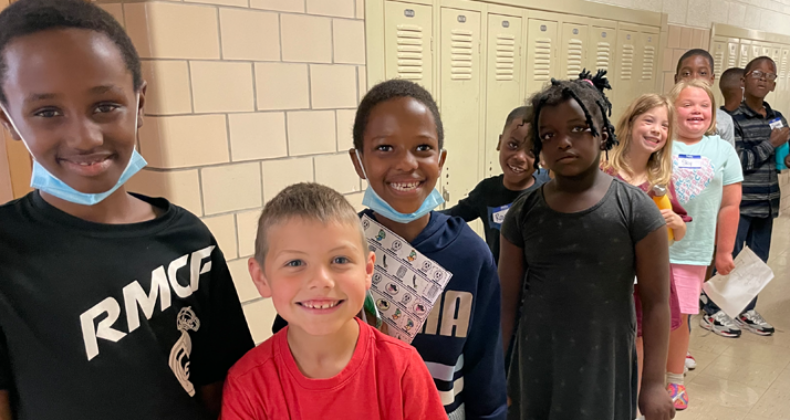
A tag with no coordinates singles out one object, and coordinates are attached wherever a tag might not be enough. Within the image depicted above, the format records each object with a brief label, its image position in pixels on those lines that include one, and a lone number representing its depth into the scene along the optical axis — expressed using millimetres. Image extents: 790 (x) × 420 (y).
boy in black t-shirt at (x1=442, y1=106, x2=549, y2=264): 2023
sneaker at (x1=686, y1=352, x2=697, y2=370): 2990
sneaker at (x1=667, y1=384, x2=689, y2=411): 2545
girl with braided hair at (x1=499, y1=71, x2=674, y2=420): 1510
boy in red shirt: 938
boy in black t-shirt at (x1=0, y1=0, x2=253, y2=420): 822
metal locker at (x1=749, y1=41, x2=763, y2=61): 6018
